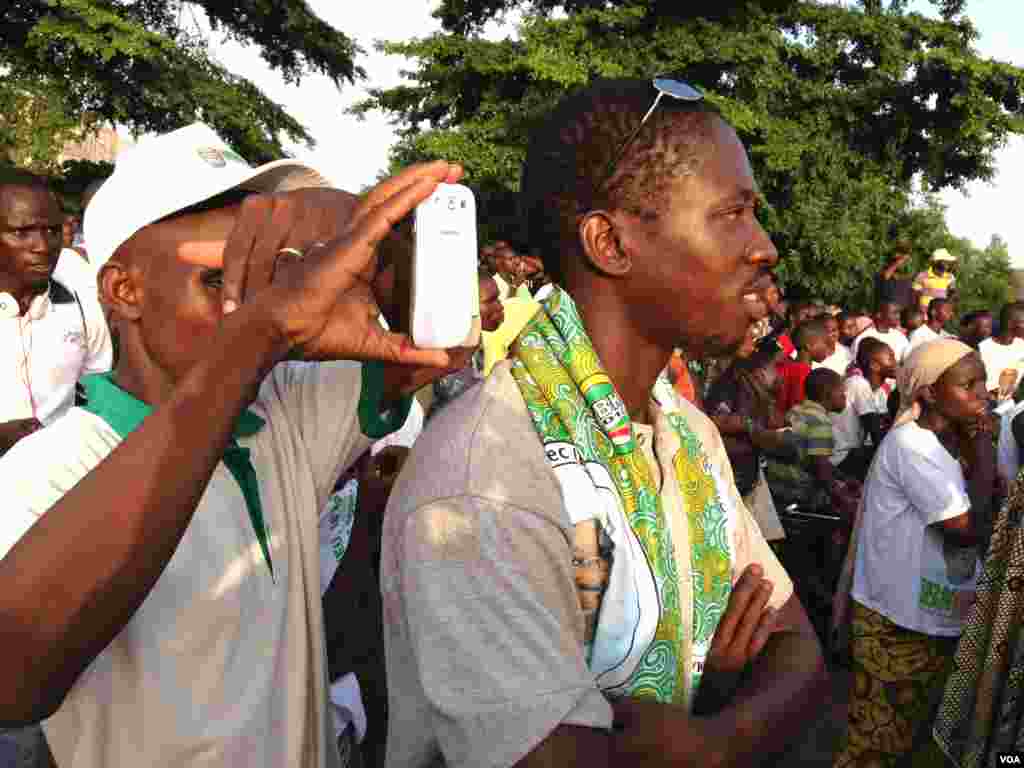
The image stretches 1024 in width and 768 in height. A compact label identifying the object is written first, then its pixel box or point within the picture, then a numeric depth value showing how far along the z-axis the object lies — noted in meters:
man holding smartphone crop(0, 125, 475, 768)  1.06
